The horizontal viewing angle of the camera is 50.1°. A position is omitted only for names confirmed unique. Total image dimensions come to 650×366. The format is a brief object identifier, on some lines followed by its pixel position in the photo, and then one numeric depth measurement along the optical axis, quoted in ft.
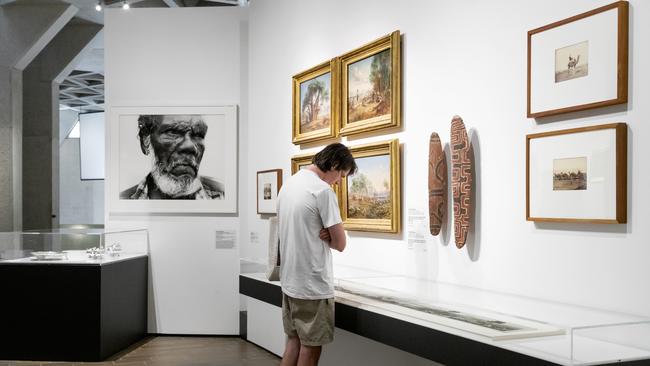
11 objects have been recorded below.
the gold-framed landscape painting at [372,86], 15.52
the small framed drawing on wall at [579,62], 9.84
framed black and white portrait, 26.63
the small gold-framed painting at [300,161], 19.82
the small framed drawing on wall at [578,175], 9.80
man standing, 13.25
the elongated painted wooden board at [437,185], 13.69
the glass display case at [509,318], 8.57
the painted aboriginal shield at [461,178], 12.86
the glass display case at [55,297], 22.26
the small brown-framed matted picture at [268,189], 22.20
